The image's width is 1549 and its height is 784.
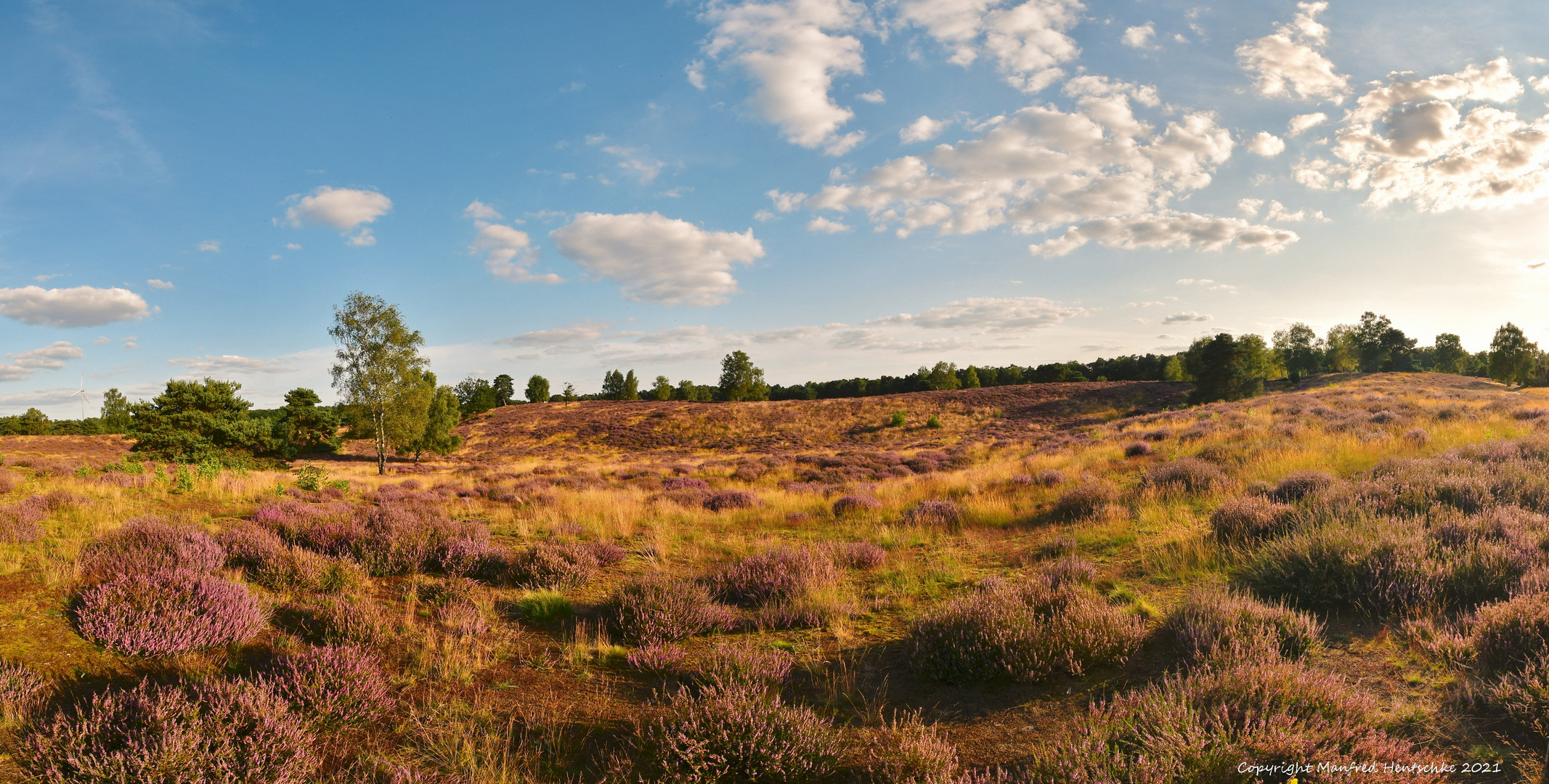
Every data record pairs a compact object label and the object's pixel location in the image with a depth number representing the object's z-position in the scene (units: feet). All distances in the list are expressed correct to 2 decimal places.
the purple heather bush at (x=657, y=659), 15.52
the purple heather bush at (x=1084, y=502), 33.12
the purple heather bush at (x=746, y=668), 13.50
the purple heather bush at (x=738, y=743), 10.62
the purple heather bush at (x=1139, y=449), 54.27
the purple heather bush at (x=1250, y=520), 23.30
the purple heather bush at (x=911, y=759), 9.98
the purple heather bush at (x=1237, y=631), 12.89
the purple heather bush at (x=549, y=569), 23.16
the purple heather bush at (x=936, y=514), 35.86
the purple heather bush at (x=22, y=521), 21.70
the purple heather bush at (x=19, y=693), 11.27
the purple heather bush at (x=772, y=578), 21.39
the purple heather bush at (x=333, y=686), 12.34
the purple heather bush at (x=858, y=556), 26.86
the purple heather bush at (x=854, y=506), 41.86
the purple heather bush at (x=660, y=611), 17.70
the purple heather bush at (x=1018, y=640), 14.20
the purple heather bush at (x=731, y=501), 45.57
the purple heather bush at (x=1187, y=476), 34.47
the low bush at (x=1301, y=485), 27.68
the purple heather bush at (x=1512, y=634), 11.97
